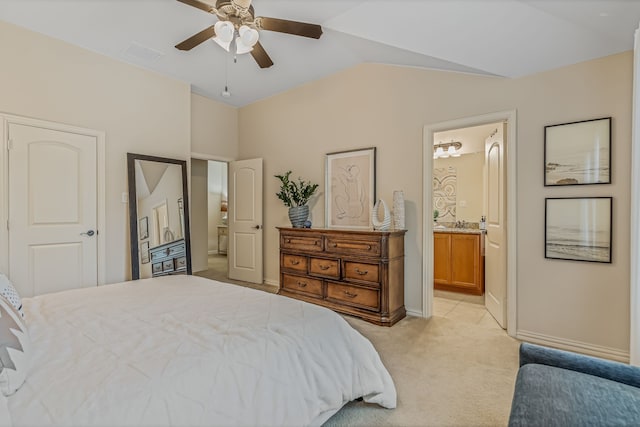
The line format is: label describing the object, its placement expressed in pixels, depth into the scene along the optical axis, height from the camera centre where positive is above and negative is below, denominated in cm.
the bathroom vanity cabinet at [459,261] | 445 -77
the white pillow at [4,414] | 85 -57
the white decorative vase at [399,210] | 346 -2
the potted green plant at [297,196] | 413 +16
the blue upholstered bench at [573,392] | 106 -70
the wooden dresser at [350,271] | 325 -70
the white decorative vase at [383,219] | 344 -12
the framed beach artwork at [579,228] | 252 -17
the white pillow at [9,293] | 152 -42
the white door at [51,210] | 301 -2
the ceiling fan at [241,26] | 217 +138
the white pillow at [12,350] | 97 -49
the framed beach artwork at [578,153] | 253 +46
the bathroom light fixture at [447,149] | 513 +99
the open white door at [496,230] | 319 -24
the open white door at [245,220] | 494 -20
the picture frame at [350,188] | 385 +26
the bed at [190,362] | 97 -57
